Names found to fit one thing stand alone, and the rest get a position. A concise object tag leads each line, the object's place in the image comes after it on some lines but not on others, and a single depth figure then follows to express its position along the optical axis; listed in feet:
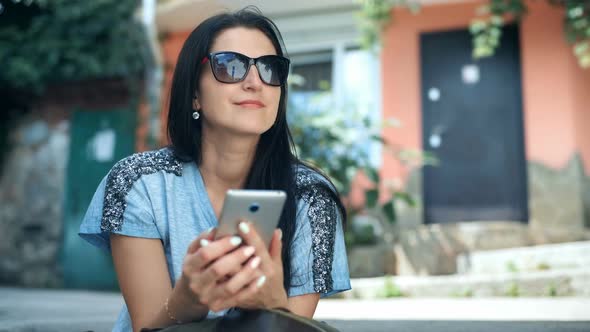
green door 25.39
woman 5.91
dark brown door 22.00
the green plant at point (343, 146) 19.81
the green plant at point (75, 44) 24.34
